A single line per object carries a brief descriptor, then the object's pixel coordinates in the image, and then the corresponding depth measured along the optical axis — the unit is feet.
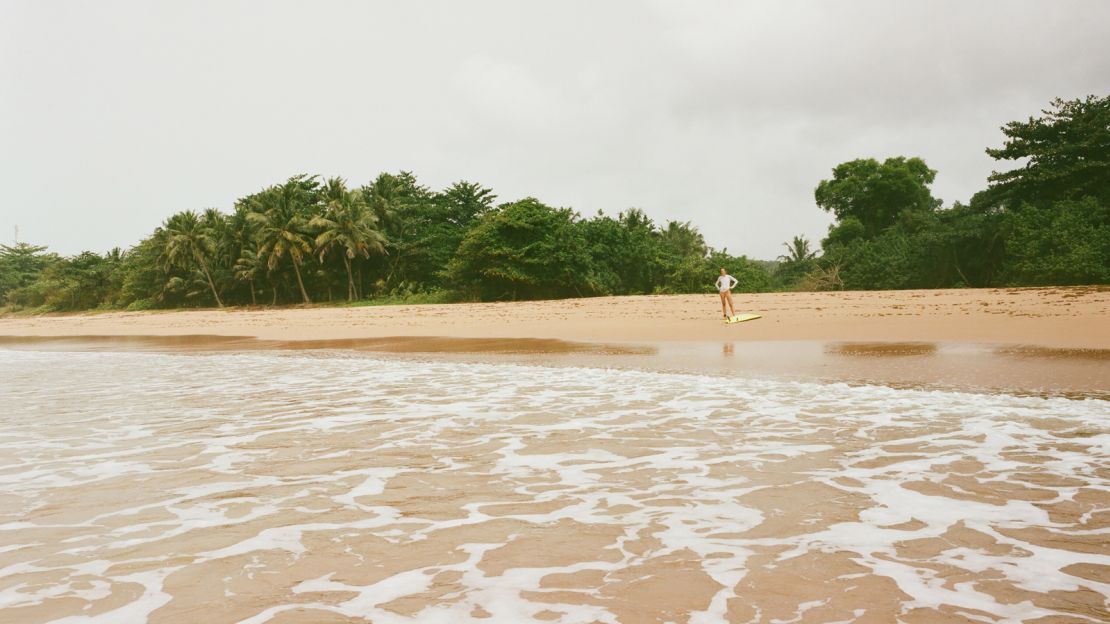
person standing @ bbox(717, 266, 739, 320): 68.69
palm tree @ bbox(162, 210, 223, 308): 189.26
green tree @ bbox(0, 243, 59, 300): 297.74
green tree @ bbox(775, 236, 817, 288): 155.07
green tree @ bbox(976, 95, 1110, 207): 104.32
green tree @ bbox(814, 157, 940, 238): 175.11
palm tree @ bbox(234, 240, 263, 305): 177.91
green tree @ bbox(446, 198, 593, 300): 126.72
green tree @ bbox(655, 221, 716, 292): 133.59
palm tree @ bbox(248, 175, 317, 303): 168.04
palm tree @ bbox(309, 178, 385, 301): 164.35
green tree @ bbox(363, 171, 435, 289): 171.32
